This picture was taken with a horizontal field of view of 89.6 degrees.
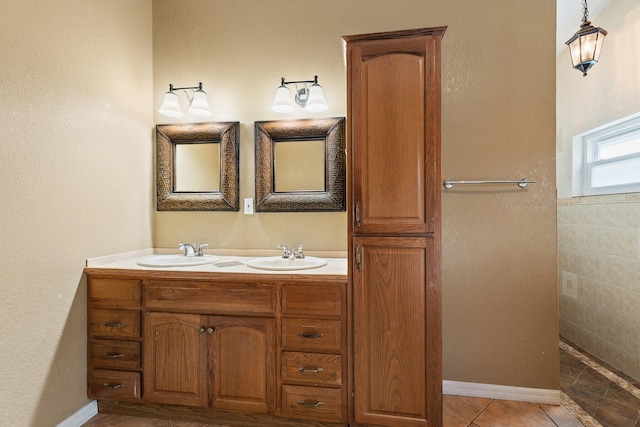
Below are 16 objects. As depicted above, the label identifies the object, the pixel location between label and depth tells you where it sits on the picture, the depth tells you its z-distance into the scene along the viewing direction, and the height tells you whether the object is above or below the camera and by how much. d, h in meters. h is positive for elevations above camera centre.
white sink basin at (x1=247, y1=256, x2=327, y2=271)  1.92 -0.31
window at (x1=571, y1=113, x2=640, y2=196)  2.25 +0.39
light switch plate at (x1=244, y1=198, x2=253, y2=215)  2.26 +0.04
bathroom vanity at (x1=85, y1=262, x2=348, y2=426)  1.61 -0.70
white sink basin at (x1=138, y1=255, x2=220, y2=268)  1.88 -0.31
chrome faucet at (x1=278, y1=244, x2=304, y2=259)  2.06 -0.27
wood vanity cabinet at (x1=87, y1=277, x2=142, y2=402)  1.76 -0.70
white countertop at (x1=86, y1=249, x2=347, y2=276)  1.71 -0.31
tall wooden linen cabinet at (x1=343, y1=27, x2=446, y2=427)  1.54 -0.08
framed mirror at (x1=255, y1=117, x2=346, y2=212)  2.15 +0.31
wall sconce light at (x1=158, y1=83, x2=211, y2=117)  2.20 +0.73
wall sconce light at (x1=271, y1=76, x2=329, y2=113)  2.07 +0.74
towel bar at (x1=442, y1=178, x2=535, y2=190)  1.92 +0.17
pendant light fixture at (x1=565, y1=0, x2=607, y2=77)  1.93 +1.01
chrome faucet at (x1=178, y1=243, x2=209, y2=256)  2.21 -0.26
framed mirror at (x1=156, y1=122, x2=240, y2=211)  2.26 +0.32
